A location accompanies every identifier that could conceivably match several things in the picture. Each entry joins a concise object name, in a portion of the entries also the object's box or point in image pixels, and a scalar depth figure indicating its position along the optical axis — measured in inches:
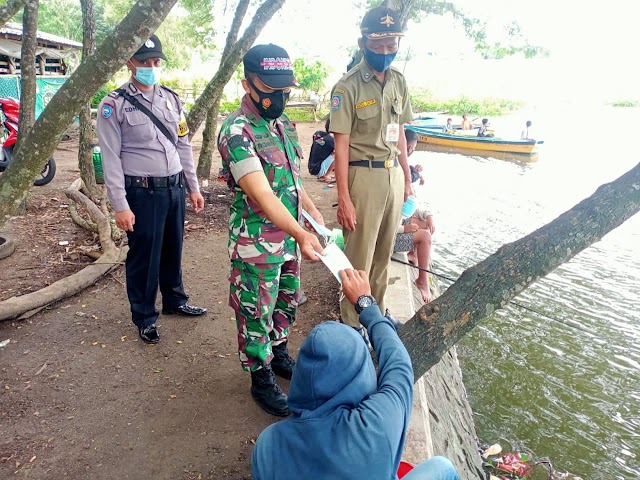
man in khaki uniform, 116.3
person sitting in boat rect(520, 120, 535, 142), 646.9
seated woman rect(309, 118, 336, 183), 154.9
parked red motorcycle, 266.7
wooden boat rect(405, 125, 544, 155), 630.5
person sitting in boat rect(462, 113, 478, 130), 778.8
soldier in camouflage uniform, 87.4
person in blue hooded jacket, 49.4
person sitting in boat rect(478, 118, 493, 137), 687.1
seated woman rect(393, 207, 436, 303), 182.9
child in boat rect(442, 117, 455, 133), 745.1
